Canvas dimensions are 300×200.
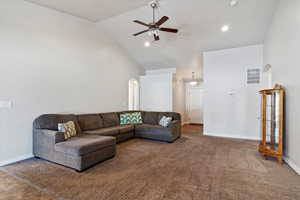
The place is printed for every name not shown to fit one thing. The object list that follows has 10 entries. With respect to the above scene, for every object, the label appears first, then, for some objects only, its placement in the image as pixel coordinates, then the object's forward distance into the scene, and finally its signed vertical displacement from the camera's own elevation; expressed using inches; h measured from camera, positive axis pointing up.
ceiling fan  138.4 +65.9
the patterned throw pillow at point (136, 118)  224.1 -27.5
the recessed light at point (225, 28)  176.6 +81.8
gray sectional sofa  112.0 -35.2
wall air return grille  199.9 +30.3
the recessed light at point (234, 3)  143.5 +90.3
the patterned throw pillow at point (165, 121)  195.5 -28.3
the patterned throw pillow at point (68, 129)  133.7 -26.5
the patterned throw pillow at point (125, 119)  217.4 -28.0
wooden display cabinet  123.8 -20.0
